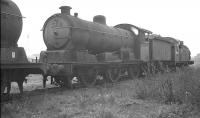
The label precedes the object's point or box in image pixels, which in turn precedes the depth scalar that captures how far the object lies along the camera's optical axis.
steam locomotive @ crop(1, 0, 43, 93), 7.05
